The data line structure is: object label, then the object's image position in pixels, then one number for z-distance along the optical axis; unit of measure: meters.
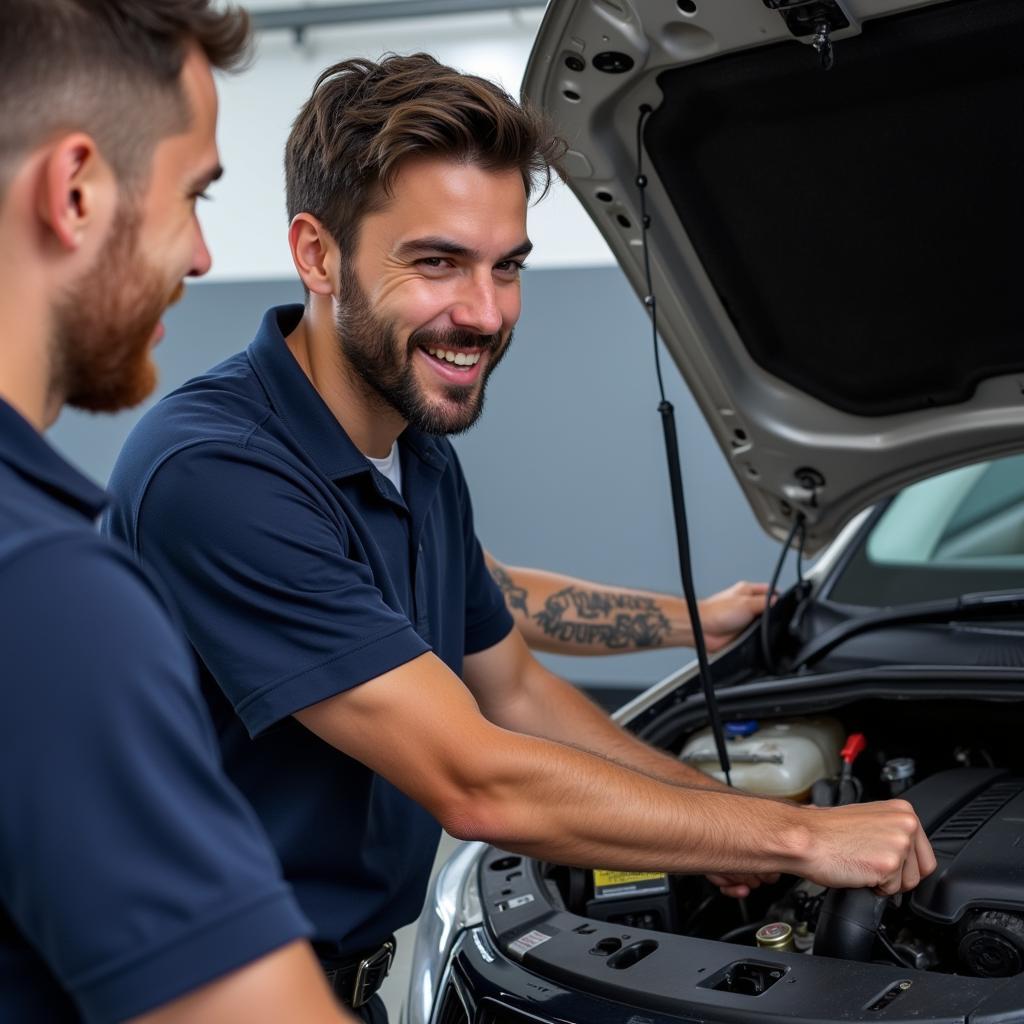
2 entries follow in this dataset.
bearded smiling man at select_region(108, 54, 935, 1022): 1.46
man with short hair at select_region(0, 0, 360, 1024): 0.75
